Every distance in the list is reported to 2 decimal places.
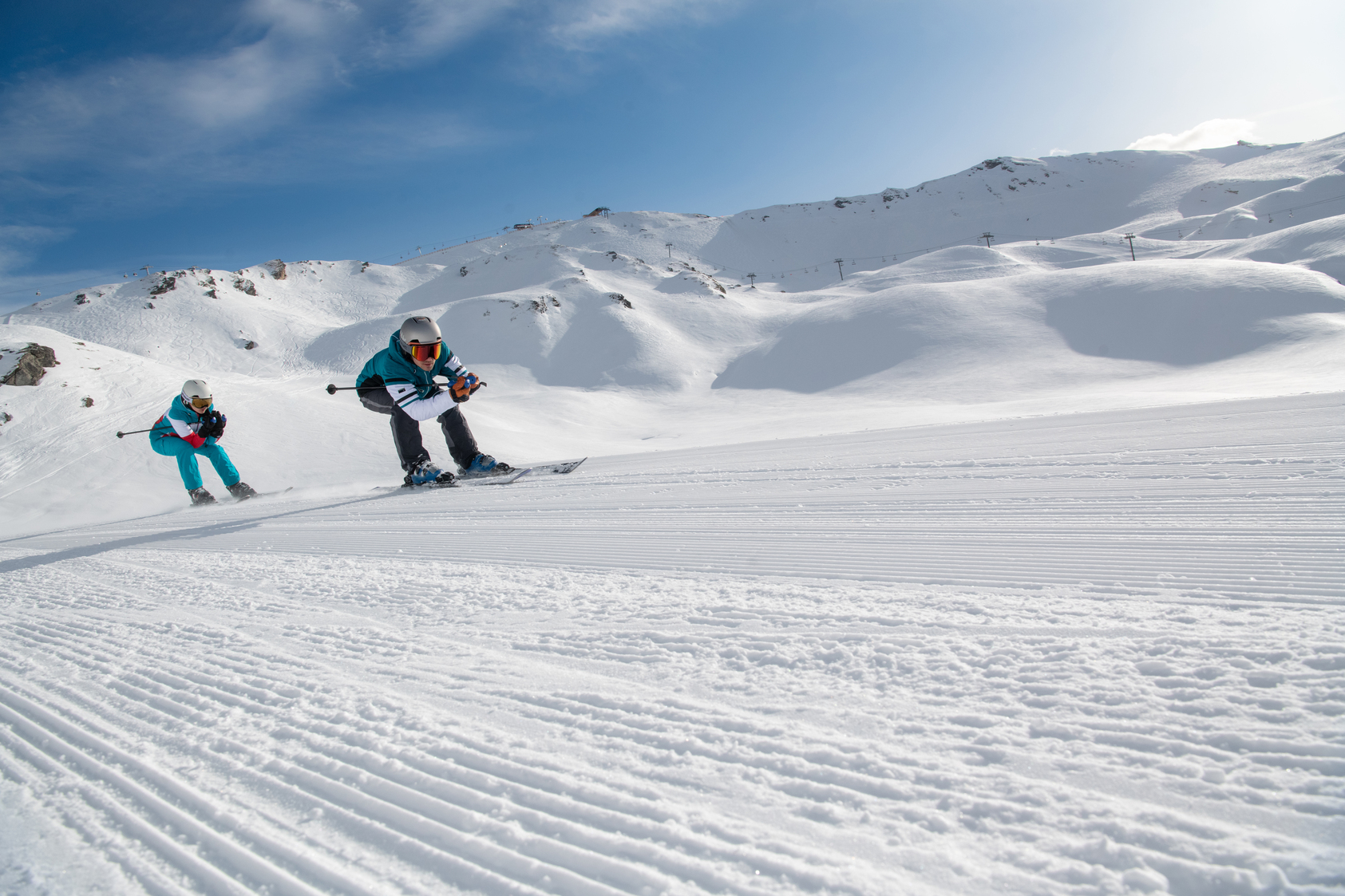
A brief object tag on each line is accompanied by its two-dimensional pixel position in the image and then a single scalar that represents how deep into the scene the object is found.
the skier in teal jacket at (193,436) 7.86
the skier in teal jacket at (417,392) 6.84
